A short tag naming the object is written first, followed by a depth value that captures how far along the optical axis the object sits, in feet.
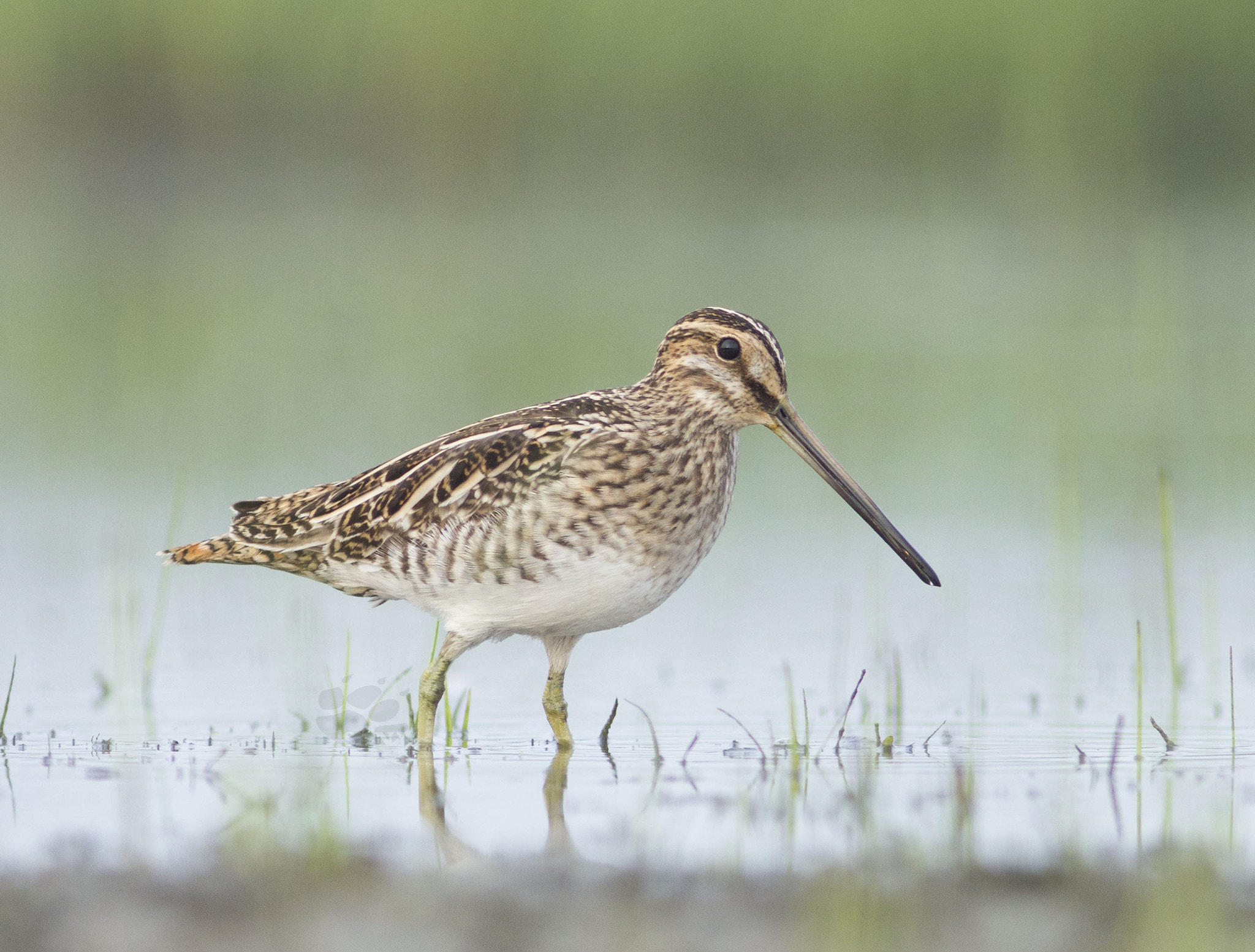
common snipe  46.83
